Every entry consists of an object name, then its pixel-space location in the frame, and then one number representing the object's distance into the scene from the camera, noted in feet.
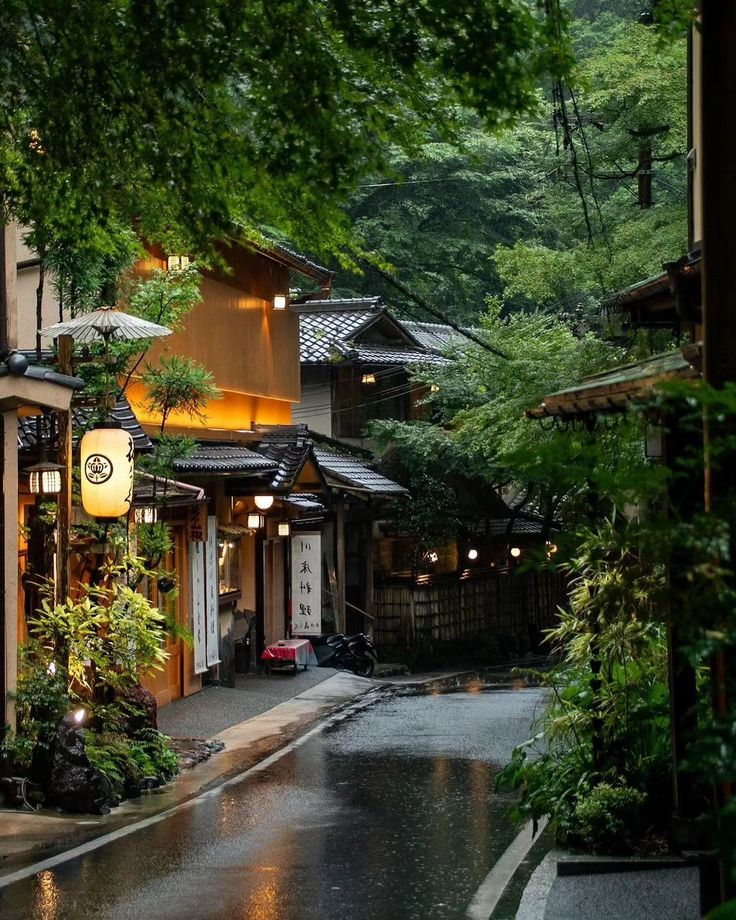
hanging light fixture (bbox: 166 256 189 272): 62.95
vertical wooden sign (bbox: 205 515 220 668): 84.74
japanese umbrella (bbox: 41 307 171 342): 54.65
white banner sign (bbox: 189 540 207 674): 82.07
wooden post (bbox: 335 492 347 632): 117.19
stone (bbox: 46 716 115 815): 48.60
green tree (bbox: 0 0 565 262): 28.37
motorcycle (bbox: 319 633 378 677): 106.32
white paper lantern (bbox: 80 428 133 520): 53.98
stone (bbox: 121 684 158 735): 56.65
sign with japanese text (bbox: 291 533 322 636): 104.47
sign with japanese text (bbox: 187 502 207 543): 82.28
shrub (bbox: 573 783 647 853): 36.78
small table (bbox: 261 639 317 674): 99.04
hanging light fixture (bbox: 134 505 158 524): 62.29
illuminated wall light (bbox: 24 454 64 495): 52.16
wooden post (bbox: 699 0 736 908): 19.83
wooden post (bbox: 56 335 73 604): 52.70
